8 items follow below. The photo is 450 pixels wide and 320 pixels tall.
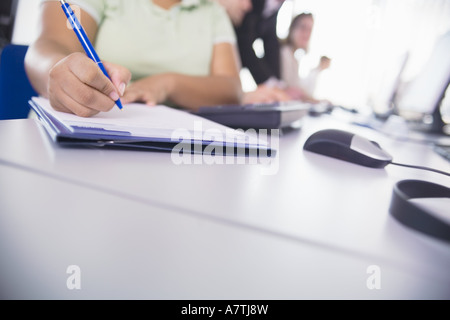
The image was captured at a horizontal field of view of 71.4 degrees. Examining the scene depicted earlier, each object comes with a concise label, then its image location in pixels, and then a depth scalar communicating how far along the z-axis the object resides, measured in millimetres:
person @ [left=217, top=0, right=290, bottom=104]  1678
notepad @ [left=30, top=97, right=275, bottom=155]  302
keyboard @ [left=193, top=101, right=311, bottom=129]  523
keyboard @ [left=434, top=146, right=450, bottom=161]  646
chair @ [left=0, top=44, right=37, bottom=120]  785
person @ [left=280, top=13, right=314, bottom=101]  2926
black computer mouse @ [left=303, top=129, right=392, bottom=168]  395
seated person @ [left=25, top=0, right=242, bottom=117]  365
